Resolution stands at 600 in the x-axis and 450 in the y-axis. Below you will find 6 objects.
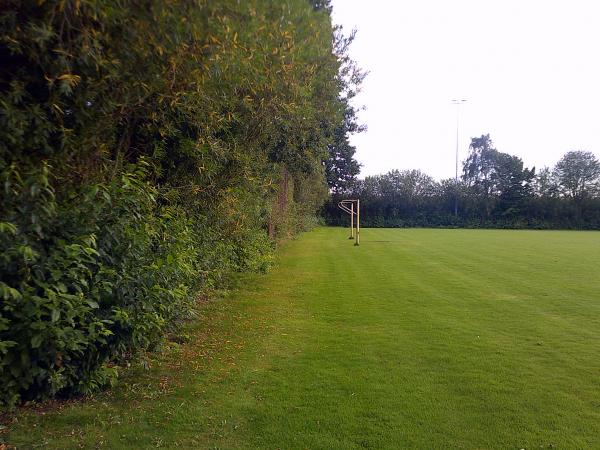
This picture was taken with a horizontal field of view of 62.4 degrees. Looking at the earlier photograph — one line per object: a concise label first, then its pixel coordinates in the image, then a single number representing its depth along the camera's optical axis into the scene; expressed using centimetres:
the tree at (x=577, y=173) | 6581
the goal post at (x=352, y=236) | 2933
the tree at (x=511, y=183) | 6362
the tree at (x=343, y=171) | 5581
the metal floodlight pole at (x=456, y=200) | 6398
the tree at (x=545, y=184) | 6456
